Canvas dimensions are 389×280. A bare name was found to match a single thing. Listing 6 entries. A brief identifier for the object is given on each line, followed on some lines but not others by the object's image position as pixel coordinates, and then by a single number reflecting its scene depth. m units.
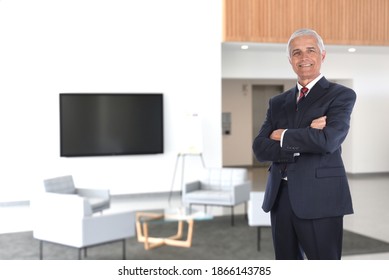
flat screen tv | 8.02
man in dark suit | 1.72
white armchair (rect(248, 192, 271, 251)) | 4.96
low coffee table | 5.09
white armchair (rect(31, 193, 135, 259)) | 4.29
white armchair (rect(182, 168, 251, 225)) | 6.34
